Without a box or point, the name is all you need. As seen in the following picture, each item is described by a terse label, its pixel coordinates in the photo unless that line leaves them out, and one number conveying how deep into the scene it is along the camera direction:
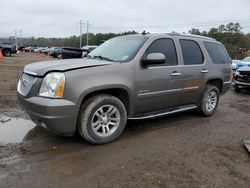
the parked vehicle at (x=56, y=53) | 26.57
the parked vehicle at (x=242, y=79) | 7.75
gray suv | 2.91
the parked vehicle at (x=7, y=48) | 21.01
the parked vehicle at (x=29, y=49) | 45.25
